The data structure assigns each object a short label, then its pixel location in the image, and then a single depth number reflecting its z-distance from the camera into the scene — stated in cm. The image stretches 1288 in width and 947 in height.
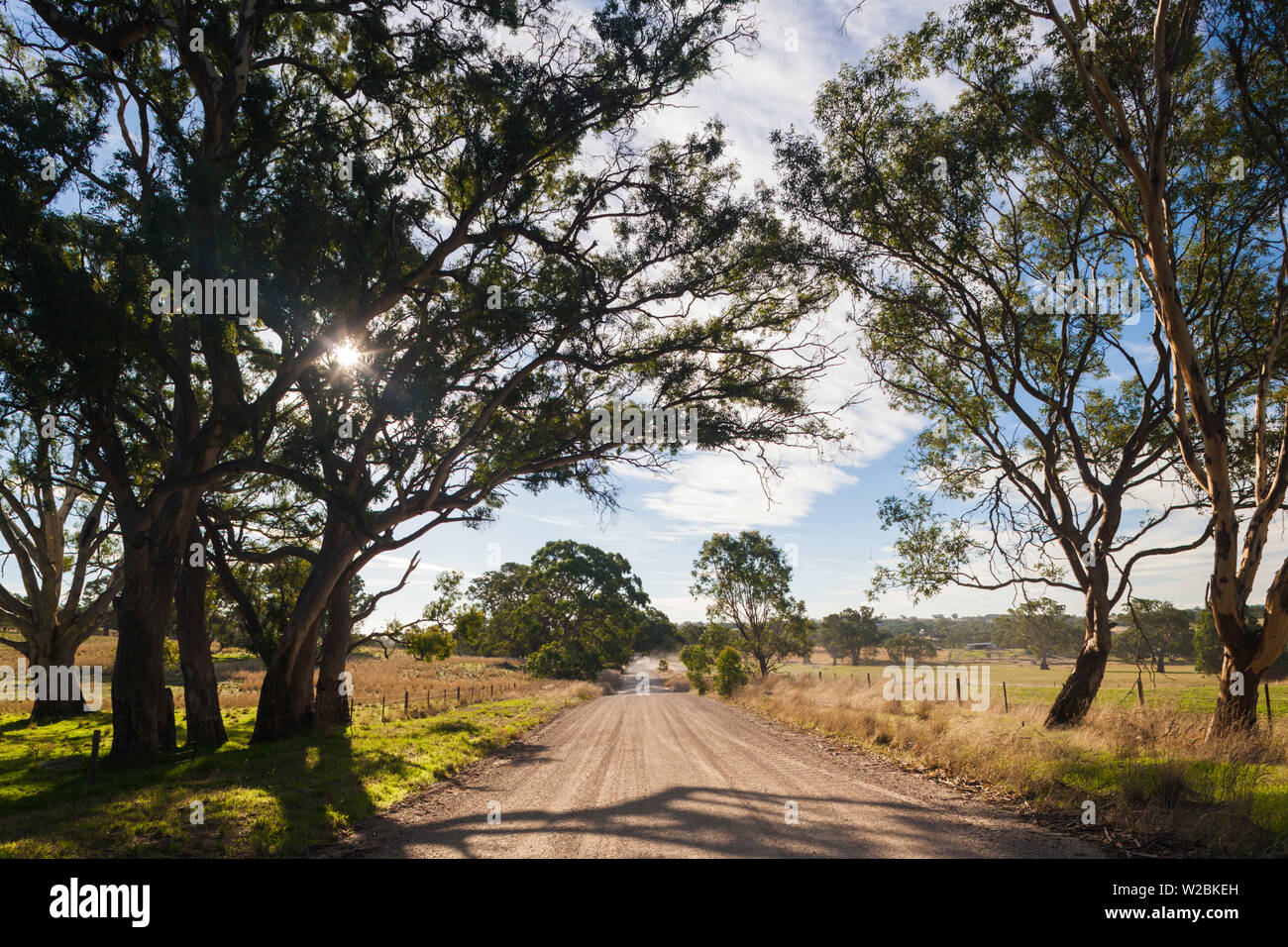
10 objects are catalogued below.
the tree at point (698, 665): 4076
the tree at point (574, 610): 5556
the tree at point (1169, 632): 5154
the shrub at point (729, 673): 3234
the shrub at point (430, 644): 1866
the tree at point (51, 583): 1980
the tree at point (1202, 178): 951
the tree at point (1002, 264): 1253
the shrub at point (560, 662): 4928
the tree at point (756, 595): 3928
